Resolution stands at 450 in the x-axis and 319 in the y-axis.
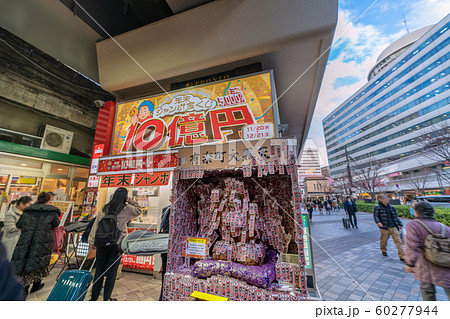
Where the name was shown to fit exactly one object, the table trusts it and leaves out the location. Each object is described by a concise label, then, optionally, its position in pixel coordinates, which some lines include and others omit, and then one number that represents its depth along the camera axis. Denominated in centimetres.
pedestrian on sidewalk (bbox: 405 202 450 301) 225
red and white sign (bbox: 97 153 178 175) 429
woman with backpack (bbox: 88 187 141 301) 278
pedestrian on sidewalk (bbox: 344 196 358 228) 939
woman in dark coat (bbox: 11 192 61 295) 320
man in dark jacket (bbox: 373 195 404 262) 477
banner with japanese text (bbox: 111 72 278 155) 413
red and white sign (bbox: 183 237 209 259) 255
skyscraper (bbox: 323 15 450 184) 2591
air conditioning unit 790
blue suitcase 178
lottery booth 214
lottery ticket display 205
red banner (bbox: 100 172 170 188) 416
